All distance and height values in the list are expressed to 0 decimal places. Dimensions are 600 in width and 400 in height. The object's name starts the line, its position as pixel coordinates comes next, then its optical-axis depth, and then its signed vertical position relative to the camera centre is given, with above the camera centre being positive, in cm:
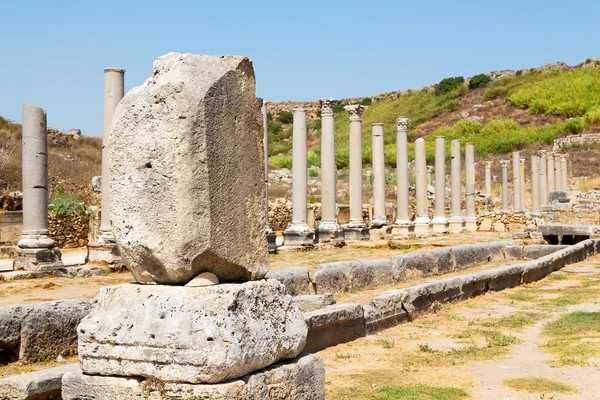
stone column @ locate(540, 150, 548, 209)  4068 +169
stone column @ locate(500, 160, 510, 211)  4221 +135
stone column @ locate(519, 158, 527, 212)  4073 +207
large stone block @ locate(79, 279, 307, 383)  394 -65
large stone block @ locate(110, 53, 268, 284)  421 +25
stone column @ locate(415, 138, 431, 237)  2843 +88
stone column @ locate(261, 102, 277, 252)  1975 -69
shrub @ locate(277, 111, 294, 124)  9769 +1279
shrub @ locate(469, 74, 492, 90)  9356 +1651
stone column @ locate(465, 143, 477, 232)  3288 +109
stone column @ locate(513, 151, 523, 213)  3956 +160
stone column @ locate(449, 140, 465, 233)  3147 +80
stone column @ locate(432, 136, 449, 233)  2978 +97
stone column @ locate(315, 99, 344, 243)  2247 +127
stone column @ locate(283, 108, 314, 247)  2152 +124
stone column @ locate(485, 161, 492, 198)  4600 +187
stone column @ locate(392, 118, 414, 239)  2692 +99
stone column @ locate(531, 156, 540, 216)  4003 +110
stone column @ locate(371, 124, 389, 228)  2767 +155
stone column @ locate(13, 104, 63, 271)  1489 +39
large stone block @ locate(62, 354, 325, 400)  393 -95
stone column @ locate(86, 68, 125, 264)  1615 +56
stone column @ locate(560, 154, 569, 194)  4906 +241
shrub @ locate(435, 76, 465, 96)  9619 +1666
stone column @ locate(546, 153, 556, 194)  4562 +244
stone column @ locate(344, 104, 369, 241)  2423 +110
